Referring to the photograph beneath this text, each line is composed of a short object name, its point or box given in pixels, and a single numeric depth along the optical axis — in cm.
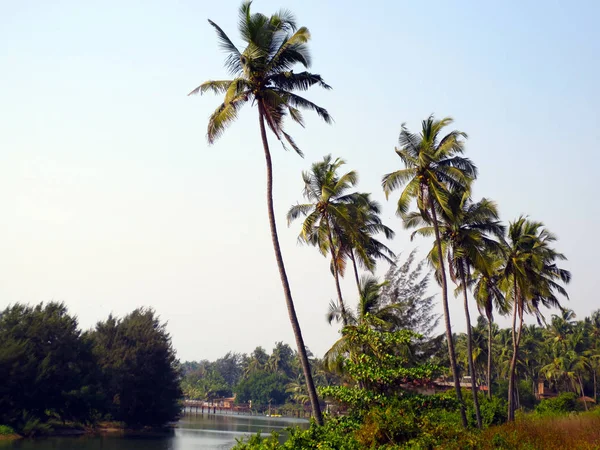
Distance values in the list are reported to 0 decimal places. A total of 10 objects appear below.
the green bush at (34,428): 5090
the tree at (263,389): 14900
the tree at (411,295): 5416
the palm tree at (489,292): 4586
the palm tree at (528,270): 4050
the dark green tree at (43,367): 5117
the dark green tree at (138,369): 6550
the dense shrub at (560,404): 5500
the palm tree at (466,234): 3612
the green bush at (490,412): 4228
